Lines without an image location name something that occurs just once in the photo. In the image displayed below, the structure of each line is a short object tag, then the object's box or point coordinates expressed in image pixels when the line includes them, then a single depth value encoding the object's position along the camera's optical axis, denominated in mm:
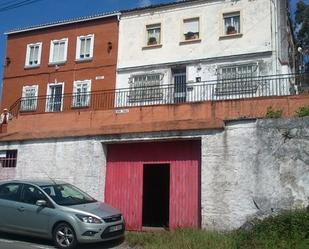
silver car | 7278
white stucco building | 14696
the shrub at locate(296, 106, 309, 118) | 8685
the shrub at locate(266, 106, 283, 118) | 8937
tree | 24252
